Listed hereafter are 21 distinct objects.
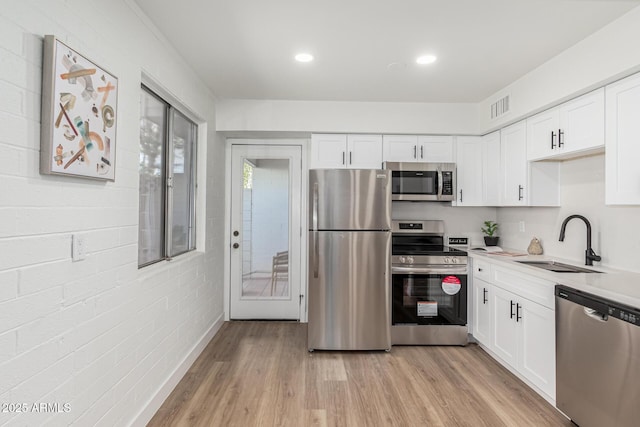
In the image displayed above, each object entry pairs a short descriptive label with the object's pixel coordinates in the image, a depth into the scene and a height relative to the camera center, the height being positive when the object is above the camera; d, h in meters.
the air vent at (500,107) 3.24 +1.04
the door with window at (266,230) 4.14 -0.17
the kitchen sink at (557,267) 2.51 -0.36
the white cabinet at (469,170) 3.76 +0.51
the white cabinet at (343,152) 3.71 +0.67
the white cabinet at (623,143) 2.03 +0.46
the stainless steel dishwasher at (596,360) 1.73 -0.76
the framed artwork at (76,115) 1.28 +0.40
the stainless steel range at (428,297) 3.41 -0.77
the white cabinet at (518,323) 2.38 -0.81
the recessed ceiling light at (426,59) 2.61 +1.17
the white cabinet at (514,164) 3.16 +0.50
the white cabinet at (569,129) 2.33 +0.66
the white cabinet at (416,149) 3.75 +0.73
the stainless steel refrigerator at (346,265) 3.26 -0.45
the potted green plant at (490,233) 3.88 -0.17
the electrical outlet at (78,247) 1.45 -0.14
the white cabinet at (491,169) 3.58 +0.50
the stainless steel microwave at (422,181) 3.62 +0.37
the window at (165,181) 2.33 +0.25
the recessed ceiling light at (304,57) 2.59 +1.17
